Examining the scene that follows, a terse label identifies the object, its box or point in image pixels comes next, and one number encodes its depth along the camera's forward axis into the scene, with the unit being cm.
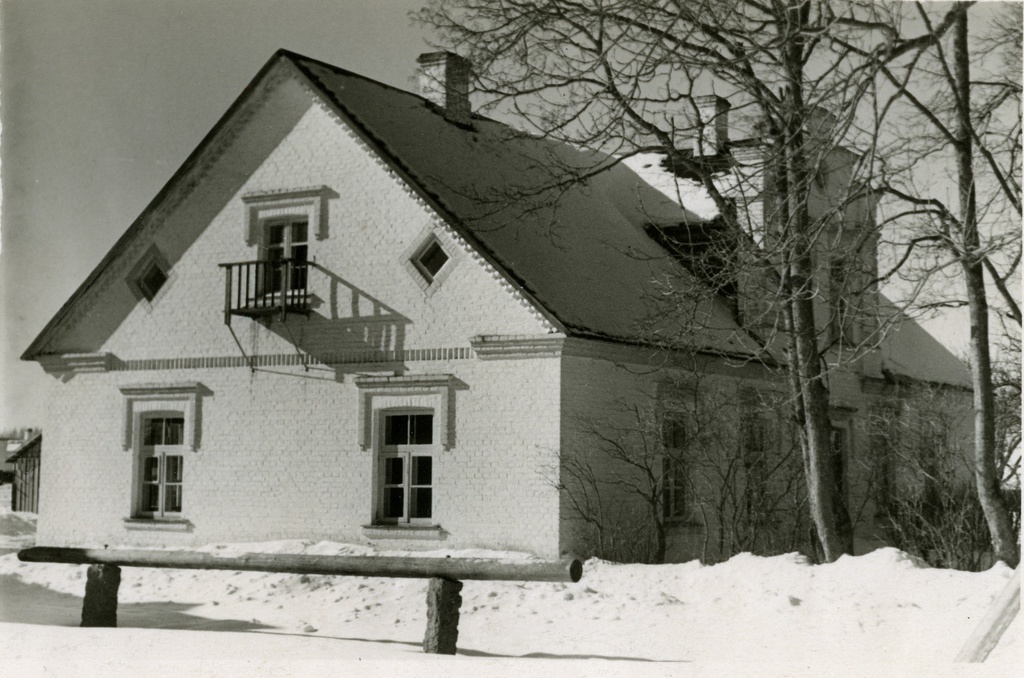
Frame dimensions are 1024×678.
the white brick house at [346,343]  1647
